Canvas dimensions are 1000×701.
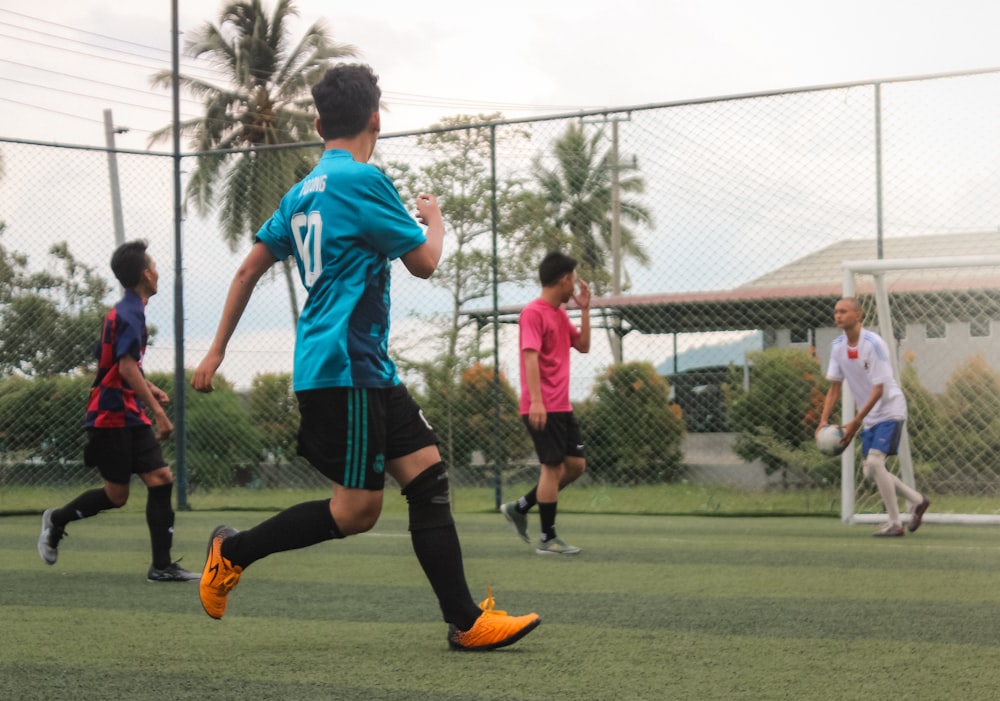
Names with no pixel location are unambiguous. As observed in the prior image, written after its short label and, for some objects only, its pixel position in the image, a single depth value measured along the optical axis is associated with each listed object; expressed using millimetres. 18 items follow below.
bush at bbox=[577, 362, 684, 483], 12578
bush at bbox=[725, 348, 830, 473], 12320
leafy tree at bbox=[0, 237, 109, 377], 12578
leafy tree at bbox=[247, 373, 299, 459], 14070
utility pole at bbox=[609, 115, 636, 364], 11648
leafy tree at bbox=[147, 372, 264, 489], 13719
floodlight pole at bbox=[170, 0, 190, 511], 13102
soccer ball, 9586
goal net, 10680
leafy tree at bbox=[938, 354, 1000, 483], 10789
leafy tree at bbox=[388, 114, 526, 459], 12172
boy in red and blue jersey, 6562
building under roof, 10609
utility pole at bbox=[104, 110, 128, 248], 12766
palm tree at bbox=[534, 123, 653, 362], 11609
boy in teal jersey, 3963
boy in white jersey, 9422
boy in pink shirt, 8055
